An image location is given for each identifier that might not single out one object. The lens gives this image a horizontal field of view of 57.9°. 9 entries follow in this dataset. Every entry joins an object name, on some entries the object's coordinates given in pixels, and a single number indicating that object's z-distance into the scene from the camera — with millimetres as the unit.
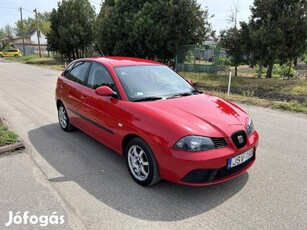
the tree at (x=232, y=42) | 14953
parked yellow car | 52438
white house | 73900
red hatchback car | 3146
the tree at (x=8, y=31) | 106556
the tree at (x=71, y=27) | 29000
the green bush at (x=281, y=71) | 22025
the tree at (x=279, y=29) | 12922
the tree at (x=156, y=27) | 16859
